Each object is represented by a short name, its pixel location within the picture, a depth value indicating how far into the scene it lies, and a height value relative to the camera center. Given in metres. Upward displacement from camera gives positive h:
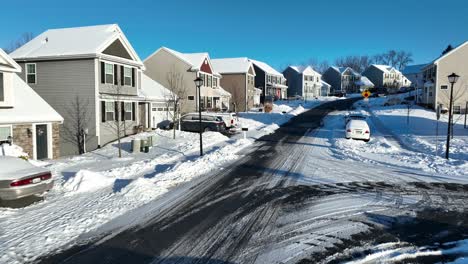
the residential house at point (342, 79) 106.69 +9.40
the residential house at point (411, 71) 91.81 +10.39
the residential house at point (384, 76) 106.81 +10.48
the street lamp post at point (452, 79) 15.37 +1.35
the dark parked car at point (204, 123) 28.30 -1.20
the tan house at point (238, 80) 53.09 +4.48
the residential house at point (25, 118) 17.44 -0.56
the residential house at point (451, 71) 39.84 +3.86
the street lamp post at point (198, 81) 17.37 +1.39
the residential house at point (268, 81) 66.88 +5.61
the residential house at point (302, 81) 87.06 +7.13
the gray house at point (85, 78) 23.00 +2.10
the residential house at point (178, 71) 40.22 +4.37
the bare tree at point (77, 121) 23.12 -0.88
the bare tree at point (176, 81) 39.12 +3.10
